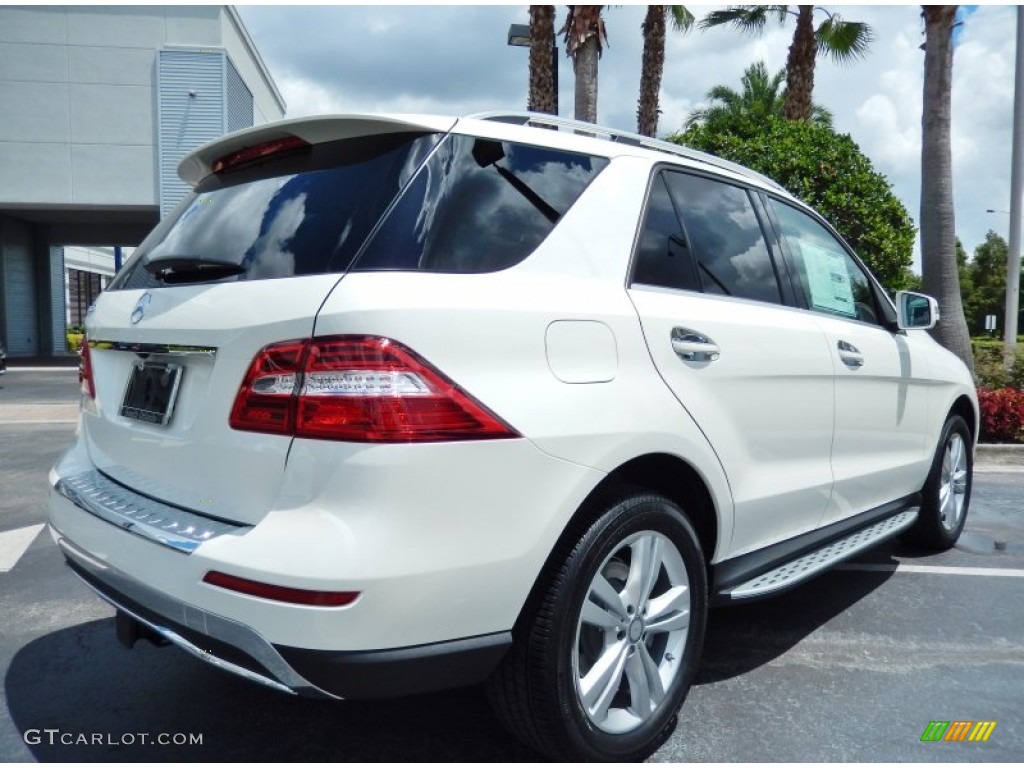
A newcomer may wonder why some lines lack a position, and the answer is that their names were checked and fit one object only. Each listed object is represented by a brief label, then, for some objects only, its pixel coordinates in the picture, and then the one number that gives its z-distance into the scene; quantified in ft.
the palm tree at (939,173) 31.65
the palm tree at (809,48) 51.16
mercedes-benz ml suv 6.08
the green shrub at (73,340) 100.68
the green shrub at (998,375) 33.73
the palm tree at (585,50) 38.45
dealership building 70.64
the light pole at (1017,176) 36.42
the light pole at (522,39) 34.27
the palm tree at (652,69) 46.83
